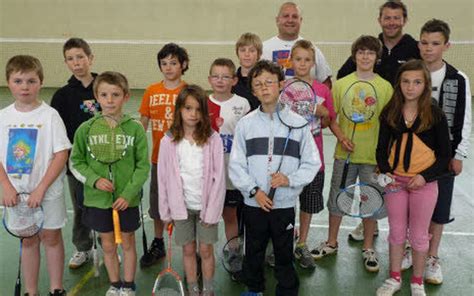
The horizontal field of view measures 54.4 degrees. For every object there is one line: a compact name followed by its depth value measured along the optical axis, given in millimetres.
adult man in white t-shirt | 4145
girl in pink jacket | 3074
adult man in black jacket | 3850
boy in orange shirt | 3650
